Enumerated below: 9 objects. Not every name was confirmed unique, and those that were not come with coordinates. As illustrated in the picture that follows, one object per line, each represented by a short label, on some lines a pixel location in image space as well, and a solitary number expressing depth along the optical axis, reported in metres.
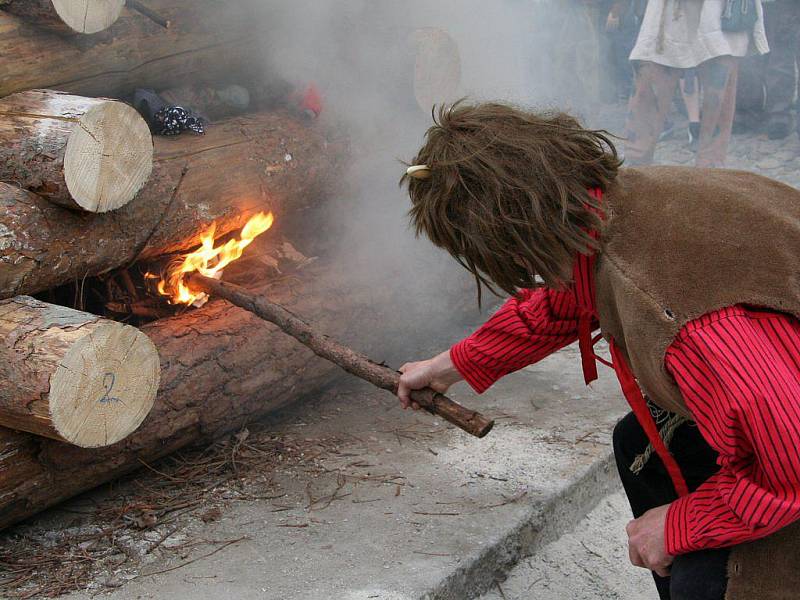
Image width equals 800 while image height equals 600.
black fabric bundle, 3.94
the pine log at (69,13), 3.37
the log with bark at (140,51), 3.48
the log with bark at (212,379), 2.96
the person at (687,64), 6.61
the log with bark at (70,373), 2.62
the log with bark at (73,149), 2.92
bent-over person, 1.65
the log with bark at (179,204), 2.94
